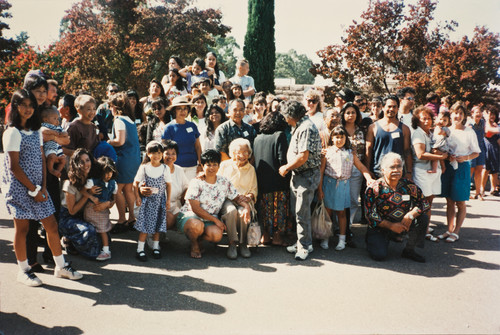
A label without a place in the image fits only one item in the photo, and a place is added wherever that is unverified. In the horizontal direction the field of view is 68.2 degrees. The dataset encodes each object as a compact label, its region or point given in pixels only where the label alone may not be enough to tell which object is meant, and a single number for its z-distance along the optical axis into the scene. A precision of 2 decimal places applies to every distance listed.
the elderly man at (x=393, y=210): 4.66
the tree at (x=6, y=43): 13.43
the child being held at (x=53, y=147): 4.10
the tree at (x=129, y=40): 13.86
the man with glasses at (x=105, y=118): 6.09
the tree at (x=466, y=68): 10.52
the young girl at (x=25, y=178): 3.46
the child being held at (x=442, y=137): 5.52
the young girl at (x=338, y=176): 5.03
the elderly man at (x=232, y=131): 5.28
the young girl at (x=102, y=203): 4.54
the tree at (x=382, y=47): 11.54
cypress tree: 14.13
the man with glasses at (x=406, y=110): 6.05
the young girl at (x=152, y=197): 4.61
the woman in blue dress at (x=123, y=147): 5.41
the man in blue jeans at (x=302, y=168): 4.59
